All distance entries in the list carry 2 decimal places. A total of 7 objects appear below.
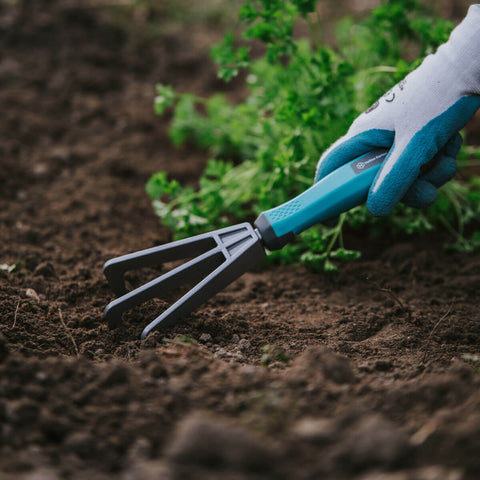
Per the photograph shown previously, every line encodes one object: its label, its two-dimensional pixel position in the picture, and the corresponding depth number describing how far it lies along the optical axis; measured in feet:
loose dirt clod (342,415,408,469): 2.98
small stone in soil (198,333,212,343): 3.49
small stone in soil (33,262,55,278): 3.78
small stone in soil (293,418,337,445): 3.02
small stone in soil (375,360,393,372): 3.37
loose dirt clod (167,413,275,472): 2.98
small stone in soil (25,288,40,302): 3.64
